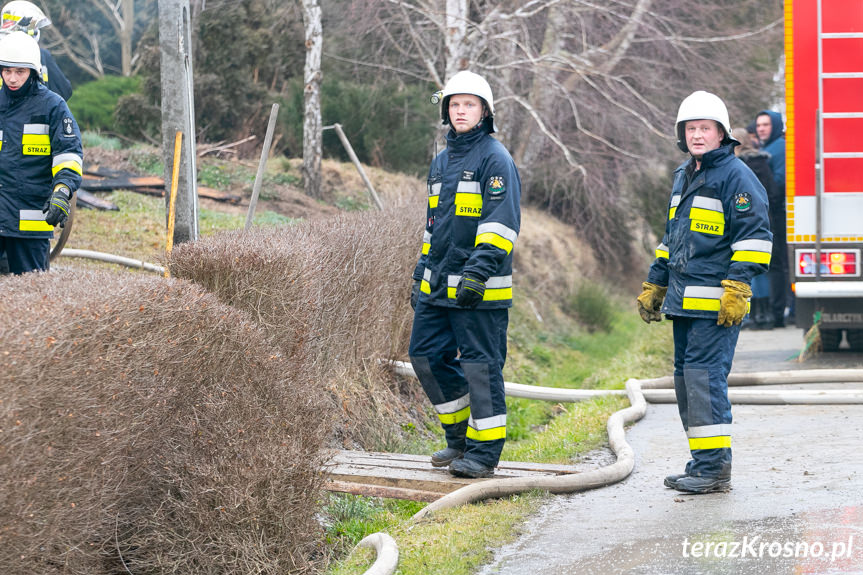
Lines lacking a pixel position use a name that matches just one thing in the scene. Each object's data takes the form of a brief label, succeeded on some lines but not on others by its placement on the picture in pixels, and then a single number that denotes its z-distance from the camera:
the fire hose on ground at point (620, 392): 9.83
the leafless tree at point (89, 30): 64.12
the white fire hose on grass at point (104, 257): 18.34
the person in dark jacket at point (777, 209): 23.03
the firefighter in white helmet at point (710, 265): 9.87
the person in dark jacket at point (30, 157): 13.00
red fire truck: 16.80
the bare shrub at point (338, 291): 11.73
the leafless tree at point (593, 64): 29.06
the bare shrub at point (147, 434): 6.95
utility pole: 14.70
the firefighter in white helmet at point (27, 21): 16.59
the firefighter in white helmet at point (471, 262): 10.24
